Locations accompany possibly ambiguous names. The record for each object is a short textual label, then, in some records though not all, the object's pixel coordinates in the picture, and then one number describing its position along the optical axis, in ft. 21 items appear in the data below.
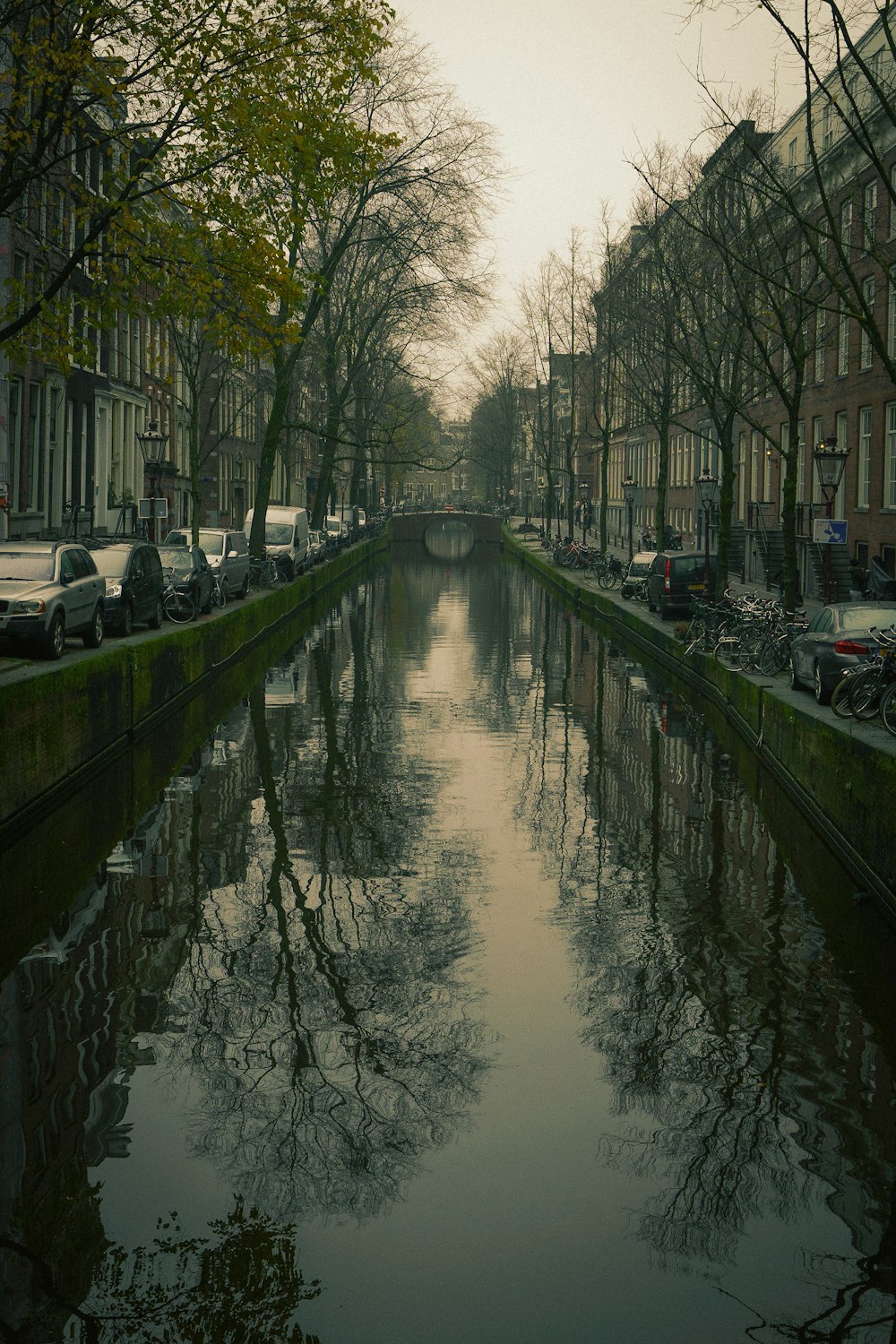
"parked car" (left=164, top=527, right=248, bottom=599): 117.50
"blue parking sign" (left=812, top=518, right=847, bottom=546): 86.33
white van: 159.28
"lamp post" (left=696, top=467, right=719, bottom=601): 124.47
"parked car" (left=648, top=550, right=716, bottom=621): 118.11
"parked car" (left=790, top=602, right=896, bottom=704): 60.49
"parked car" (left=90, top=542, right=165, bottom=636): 79.20
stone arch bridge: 378.94
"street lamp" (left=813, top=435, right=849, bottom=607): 99.45
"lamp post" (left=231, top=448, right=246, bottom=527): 279.49
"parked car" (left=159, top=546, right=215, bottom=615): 98.84
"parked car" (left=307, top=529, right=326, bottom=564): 188.14
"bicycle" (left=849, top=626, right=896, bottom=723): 50.06
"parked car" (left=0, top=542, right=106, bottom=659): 63.00
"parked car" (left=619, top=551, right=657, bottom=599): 147.02
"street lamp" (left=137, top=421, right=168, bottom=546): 133.80
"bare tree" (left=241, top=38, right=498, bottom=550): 115.65
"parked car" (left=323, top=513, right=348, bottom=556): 222.89
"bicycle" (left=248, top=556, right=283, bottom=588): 139.13
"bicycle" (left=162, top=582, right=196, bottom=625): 94.84
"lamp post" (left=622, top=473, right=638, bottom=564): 198.08
